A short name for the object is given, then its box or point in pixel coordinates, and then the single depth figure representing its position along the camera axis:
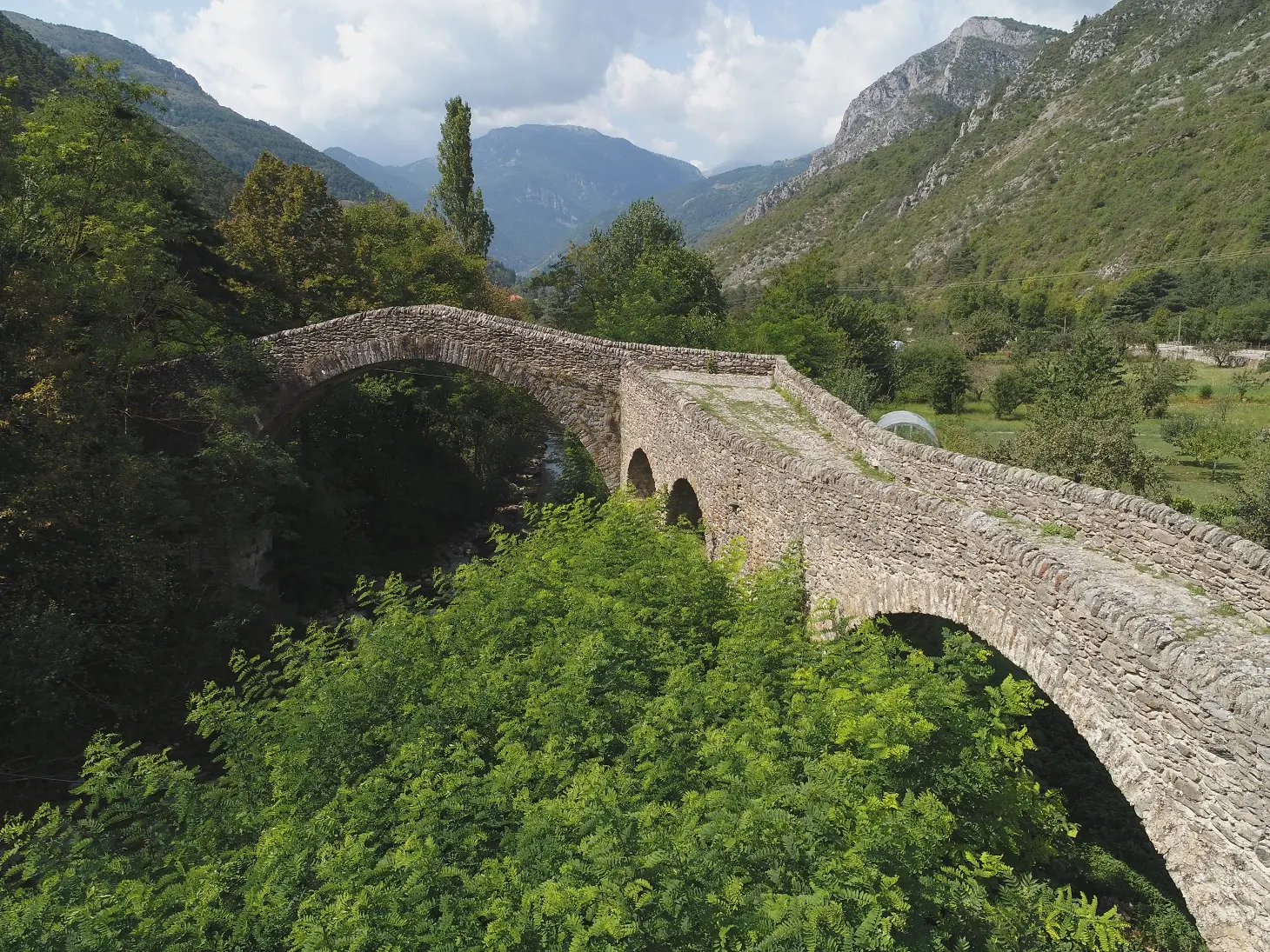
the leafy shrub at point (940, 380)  31.70
